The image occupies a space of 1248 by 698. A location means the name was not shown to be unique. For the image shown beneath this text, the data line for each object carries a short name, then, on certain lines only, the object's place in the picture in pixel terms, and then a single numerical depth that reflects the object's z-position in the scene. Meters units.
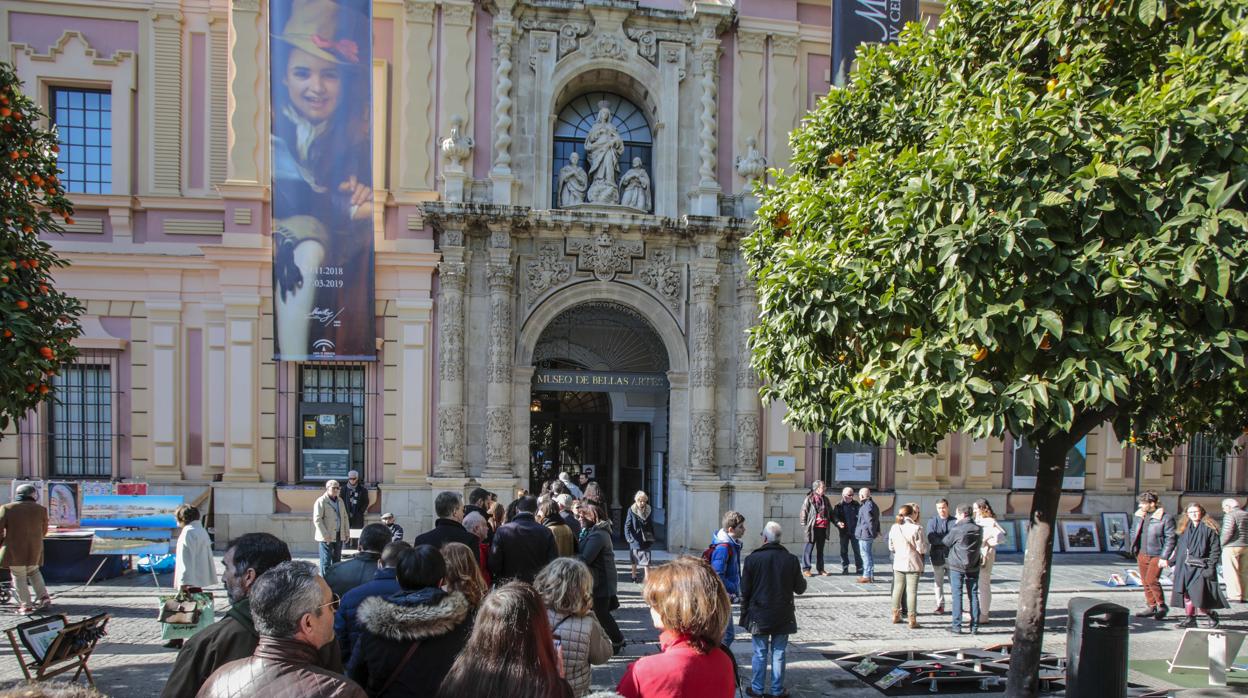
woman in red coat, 3.34
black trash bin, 6.96
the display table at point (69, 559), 11.59
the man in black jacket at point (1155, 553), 11.06
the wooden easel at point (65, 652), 6.30
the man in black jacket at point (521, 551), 7.19
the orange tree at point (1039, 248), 5.26
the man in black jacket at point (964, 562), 9.97
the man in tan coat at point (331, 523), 11.01
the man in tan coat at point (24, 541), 9.49
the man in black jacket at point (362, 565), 5.32
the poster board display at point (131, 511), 11.83
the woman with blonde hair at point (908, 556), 10.23
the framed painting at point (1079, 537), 16.27
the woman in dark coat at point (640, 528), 12.10
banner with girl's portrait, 14.01
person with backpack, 7.73
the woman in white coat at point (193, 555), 7.88
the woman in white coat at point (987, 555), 10.33
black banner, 15.27
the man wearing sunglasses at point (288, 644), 2.90
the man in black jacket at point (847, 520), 13.49
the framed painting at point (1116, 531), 16.28
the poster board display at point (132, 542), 11.44
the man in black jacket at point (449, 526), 6.48
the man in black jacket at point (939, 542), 10.98
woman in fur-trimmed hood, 3.79
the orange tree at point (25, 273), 7.16
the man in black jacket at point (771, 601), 7.24
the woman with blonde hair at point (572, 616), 4.29
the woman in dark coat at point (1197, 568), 10.48
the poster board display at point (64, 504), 12.84
